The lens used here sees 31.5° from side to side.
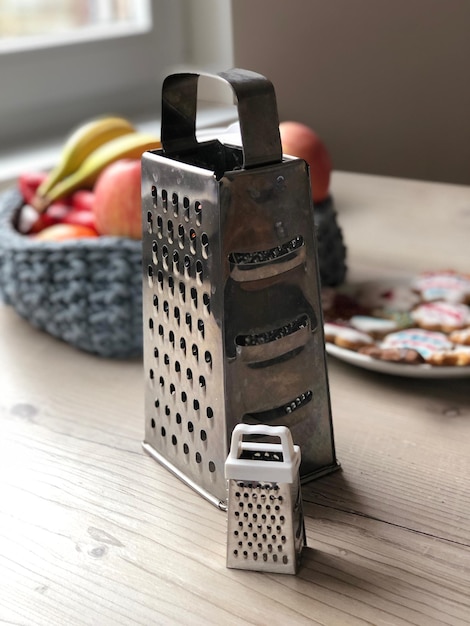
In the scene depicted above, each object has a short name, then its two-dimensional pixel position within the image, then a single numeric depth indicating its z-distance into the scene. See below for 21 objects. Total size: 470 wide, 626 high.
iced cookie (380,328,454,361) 0.79
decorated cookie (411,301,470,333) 0.85
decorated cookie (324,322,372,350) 0.79
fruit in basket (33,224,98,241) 0.92
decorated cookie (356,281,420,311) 0.90
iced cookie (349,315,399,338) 0.84
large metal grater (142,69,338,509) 0.57
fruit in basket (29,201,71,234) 0.98
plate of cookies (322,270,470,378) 0.75
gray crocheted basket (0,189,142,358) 0.82
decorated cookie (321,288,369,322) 0.87
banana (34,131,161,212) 1.00
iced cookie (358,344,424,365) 0.75
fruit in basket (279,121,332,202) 0.99
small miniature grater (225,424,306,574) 0.53
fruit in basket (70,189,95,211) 1.01
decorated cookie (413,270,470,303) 0.90
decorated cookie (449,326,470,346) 0.80
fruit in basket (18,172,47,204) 1.03
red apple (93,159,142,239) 0.88
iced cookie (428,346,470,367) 0.74
